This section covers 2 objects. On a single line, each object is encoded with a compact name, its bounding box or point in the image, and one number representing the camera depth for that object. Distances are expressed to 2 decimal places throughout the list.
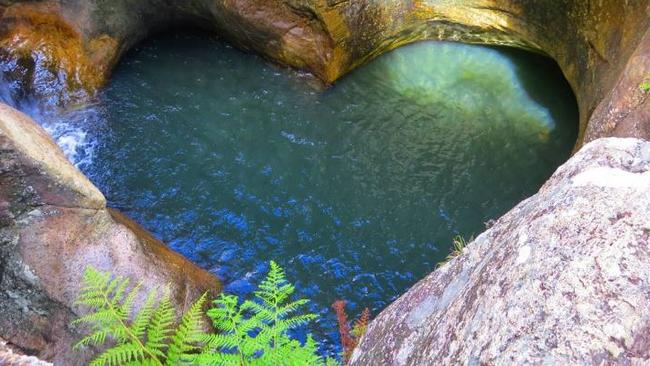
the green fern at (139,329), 2.55
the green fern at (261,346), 2.43
